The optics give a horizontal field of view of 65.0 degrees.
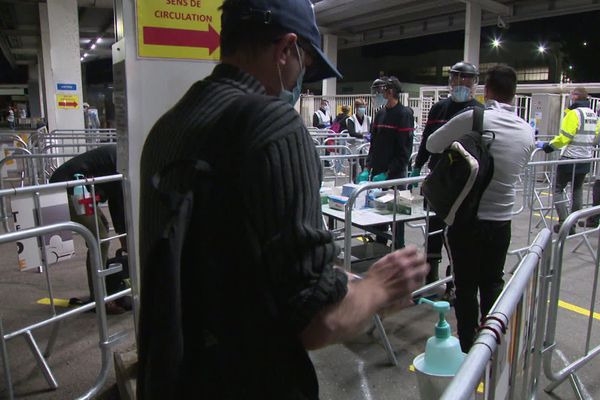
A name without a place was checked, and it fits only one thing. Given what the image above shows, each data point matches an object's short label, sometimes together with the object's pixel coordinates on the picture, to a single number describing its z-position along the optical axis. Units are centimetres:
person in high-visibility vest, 639
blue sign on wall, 1202
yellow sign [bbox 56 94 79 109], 1212
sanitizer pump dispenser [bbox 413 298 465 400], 210
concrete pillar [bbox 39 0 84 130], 1195
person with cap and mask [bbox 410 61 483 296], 379
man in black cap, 86
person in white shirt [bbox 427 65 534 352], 277
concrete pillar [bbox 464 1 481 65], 1450
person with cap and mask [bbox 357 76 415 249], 498
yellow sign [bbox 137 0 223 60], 222
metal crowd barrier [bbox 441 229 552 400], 100
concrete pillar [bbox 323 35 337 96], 2041
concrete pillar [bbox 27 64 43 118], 3853
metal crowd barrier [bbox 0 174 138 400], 235
